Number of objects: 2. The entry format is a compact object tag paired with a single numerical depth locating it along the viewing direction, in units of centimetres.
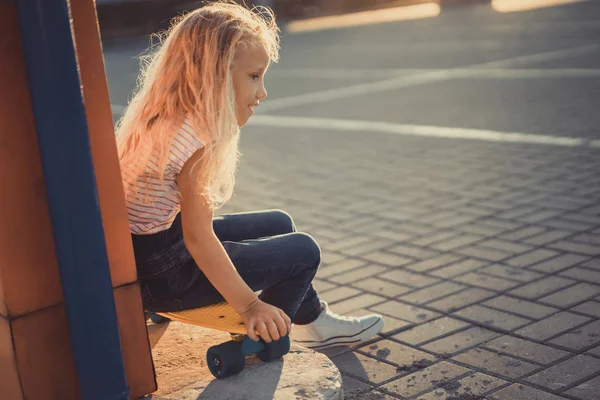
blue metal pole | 220
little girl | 256
